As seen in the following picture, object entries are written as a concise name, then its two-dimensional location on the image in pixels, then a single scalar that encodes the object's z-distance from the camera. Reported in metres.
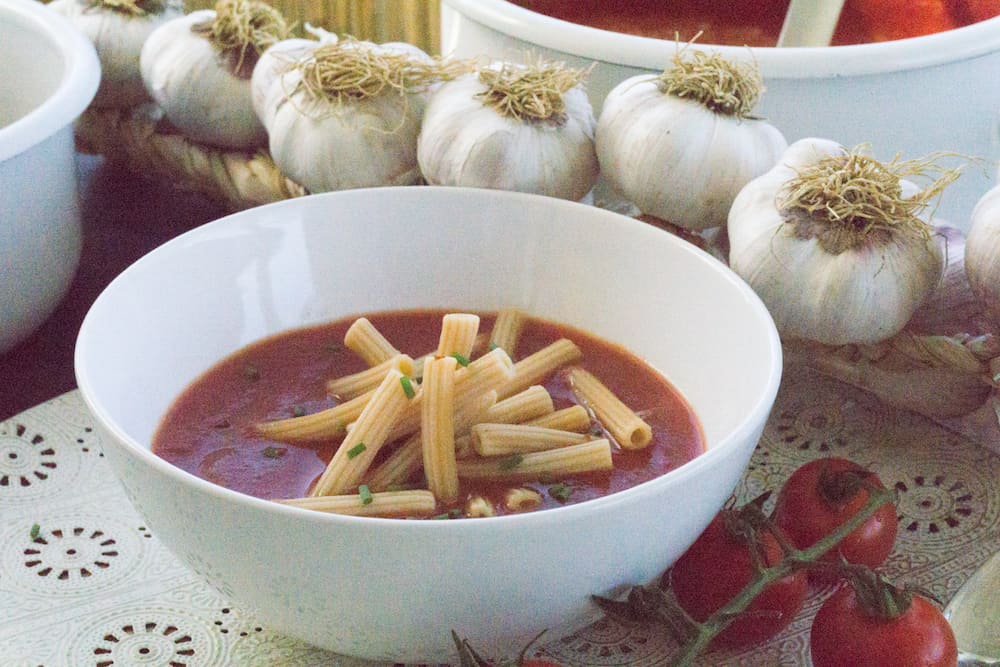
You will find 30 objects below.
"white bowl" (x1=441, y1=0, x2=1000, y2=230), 0.90
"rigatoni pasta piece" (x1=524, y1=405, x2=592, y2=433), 0.75
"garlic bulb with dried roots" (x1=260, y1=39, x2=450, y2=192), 0.92
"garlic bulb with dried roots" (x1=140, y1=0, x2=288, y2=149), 1.08
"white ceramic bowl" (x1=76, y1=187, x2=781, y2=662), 0.58
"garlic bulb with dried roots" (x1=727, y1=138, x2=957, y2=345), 0.77
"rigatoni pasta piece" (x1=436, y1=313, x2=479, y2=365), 0.74
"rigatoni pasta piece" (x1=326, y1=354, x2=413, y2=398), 0.76
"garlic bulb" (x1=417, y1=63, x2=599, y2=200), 0.87
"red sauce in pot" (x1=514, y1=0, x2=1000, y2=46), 1.09
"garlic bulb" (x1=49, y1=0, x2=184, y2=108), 1.17
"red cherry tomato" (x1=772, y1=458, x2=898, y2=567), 0.73
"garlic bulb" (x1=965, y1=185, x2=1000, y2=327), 0.76
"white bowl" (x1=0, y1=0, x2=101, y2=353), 0.96
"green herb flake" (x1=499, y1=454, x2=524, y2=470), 0.70
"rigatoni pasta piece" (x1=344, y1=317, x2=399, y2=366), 0.81
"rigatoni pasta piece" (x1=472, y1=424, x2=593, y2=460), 0.71
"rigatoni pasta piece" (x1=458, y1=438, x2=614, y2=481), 0.69
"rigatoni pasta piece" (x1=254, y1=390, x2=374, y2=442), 0.73
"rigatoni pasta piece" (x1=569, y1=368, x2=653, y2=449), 0.74
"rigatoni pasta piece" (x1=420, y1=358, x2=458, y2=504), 0.68
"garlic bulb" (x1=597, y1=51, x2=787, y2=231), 0.84
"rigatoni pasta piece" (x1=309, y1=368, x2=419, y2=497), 0.68
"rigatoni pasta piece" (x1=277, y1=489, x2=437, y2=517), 0.65
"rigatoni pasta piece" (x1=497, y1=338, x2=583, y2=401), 0.78
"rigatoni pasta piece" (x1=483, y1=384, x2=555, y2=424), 0.74
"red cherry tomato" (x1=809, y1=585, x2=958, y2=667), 0.62
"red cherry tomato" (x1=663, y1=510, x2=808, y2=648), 0.68
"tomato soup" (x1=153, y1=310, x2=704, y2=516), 0.70
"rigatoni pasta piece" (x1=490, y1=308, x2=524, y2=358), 0.83
